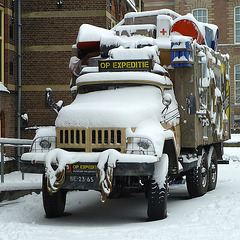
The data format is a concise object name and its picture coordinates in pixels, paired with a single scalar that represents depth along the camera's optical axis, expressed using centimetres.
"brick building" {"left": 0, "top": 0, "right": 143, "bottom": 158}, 1938
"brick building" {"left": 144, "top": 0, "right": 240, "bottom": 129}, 4606
